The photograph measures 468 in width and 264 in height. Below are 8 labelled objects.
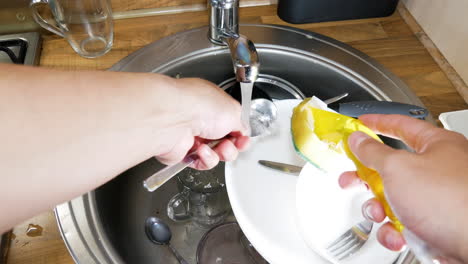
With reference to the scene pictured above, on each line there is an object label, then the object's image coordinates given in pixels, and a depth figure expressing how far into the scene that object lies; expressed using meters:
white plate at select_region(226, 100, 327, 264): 0.50
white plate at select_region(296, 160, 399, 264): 0.48
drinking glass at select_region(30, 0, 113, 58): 0.64
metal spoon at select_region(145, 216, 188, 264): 0.54
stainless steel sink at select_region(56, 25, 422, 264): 0.51
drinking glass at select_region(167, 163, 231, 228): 0.59
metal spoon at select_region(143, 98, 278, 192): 0.60
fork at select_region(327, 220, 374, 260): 0.47
